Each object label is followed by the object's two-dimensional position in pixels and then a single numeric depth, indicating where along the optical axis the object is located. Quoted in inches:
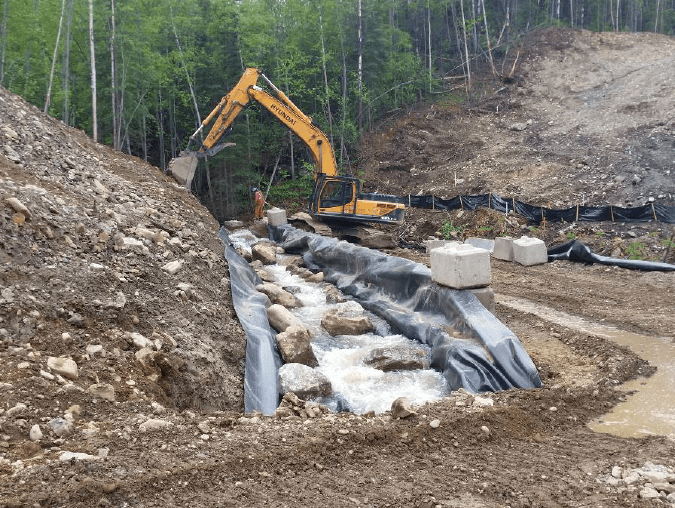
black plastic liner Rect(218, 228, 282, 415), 234.5
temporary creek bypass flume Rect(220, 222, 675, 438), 238.8
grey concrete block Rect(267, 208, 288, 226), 737.0
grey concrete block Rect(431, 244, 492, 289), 312.8
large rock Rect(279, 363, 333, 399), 245.1
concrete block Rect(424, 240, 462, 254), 582.7
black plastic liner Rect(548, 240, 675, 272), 474.6
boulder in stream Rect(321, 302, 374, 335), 336.8
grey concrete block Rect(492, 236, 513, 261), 548.7
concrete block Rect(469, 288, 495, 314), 316.8
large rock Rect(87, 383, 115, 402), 180.0
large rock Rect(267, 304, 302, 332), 313.1
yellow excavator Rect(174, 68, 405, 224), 648.4
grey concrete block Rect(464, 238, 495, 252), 587.1
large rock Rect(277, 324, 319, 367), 276.1
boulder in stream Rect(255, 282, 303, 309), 384.5
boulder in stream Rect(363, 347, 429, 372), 281.3
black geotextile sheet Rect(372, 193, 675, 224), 623.5
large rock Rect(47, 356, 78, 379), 181.7
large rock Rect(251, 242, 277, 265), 568.4
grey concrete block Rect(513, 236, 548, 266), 531.8
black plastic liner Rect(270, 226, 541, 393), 253.4
